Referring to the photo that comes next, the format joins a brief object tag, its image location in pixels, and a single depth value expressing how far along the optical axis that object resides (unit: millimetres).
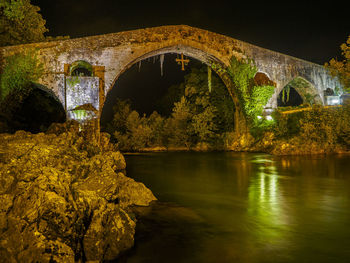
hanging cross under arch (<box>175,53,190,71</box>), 18634
